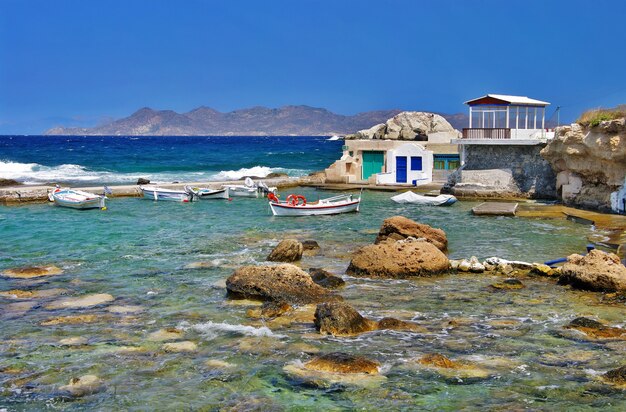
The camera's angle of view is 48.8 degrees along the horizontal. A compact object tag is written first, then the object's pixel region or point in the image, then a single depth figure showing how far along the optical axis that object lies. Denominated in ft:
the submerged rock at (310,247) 72.20
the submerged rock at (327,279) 55.27
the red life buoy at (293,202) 103.94
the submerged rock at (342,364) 35.42
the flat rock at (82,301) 50.06
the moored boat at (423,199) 116.06
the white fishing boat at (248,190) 135.03
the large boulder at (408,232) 72.13
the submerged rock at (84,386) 33.60
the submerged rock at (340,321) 42.24
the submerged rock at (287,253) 66.90
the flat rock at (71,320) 45.50
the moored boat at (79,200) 113.91
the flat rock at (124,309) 48.55
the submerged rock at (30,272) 60.64
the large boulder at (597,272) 51.70
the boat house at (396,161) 149.59
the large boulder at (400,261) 59.06
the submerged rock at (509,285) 54.60
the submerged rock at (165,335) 41.91
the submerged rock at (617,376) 33.45
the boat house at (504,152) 124.06
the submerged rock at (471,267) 60.64
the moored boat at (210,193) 129.90
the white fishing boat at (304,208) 102.58
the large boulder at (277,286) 50.70
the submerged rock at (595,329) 41.11
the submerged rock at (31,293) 53.11
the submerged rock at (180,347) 39.75
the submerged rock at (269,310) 46.85
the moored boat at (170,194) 128.88
